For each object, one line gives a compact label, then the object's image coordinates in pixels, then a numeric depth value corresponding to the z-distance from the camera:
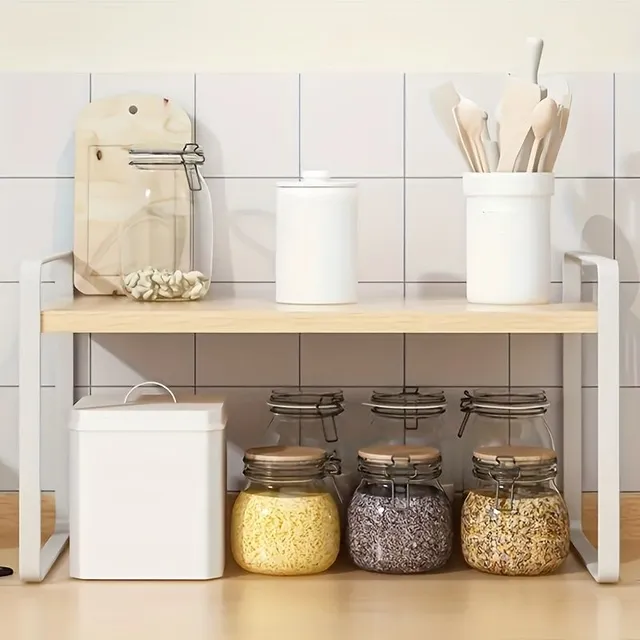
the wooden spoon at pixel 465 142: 1.98
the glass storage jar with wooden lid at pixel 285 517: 1.95
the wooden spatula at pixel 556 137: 1.97
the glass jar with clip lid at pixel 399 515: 1.96
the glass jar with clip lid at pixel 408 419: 2.04
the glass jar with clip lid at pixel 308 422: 2.04
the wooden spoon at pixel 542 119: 1.93
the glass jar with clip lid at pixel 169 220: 2.10
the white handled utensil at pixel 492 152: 2.01
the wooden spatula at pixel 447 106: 2.01
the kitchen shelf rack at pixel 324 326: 1.90
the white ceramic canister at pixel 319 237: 1.96
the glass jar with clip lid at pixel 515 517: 1.95
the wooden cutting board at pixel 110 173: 2.12
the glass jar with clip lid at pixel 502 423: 2.03
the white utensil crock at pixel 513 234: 1.97
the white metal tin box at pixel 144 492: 1.94
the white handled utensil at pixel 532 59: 1.98
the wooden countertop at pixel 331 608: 1.82
